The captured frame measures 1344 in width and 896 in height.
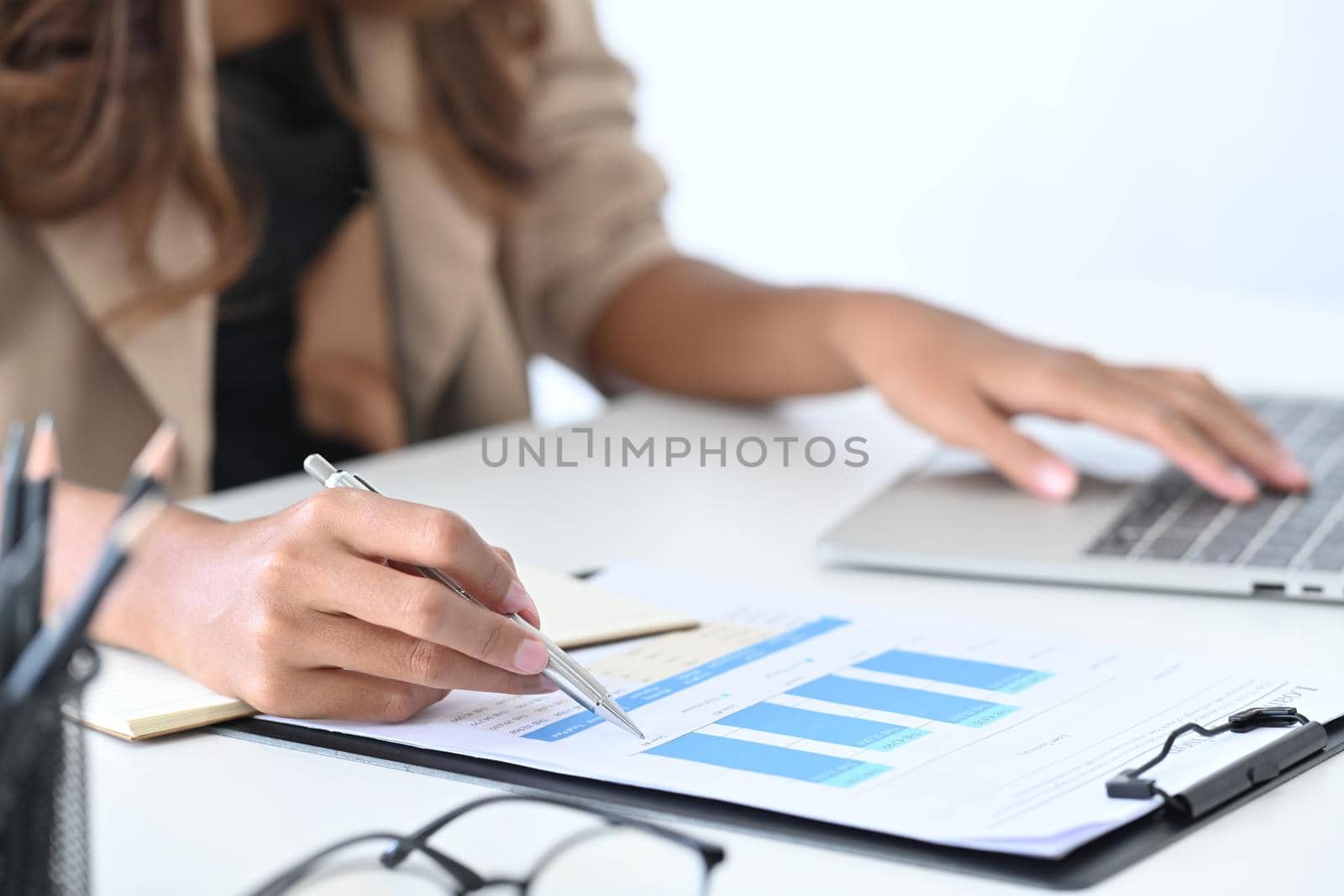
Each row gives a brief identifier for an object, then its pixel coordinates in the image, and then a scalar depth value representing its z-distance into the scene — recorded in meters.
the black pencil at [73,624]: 0.89
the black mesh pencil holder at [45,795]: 0.92
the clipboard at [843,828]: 1.02
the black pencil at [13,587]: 0.91
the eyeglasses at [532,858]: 1.01
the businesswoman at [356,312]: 1.12
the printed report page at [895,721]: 1.05
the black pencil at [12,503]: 0.93
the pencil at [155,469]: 0.91
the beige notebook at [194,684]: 1.13
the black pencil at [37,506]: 0.92
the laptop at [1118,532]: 1.25
